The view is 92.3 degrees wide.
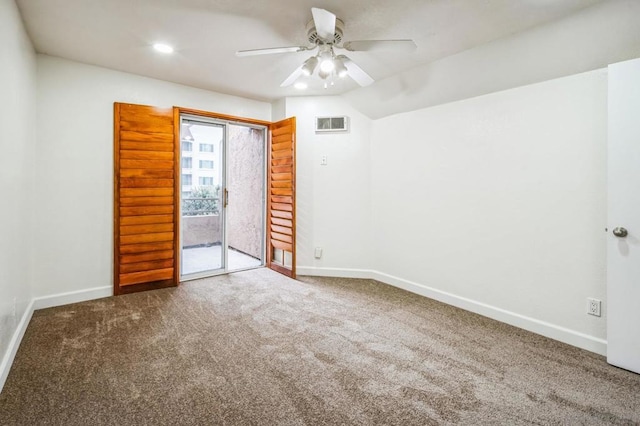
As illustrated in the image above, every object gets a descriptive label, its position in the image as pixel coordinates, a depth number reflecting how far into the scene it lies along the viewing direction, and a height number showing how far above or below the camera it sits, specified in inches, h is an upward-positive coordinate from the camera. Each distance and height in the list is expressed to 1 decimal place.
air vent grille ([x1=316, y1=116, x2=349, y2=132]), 158.9 +46.1
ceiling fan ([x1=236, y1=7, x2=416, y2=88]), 77.9 +45.7
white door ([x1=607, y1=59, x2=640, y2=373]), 77.5 -1.4
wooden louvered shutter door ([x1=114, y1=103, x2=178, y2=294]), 131.3 +6.1
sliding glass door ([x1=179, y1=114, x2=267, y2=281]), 164.9 +11.0
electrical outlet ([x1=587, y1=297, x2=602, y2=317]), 89.0 -27.6
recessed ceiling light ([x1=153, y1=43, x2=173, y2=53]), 105.7 +57.8
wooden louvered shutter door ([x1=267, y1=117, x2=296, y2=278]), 158.1 +7.3
